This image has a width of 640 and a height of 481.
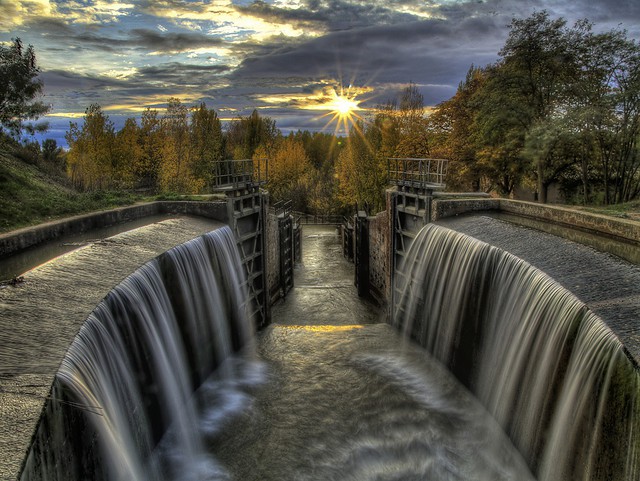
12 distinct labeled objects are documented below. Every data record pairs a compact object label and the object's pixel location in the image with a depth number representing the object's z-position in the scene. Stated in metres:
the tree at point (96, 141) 40.34
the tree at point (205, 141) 52.81
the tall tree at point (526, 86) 27.20
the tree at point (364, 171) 44.66
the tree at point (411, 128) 41.66
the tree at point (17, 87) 20.28
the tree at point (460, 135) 33.75
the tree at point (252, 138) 74.74
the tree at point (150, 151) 46.12
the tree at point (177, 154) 40.53
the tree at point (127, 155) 42.22
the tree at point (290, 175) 59.97
